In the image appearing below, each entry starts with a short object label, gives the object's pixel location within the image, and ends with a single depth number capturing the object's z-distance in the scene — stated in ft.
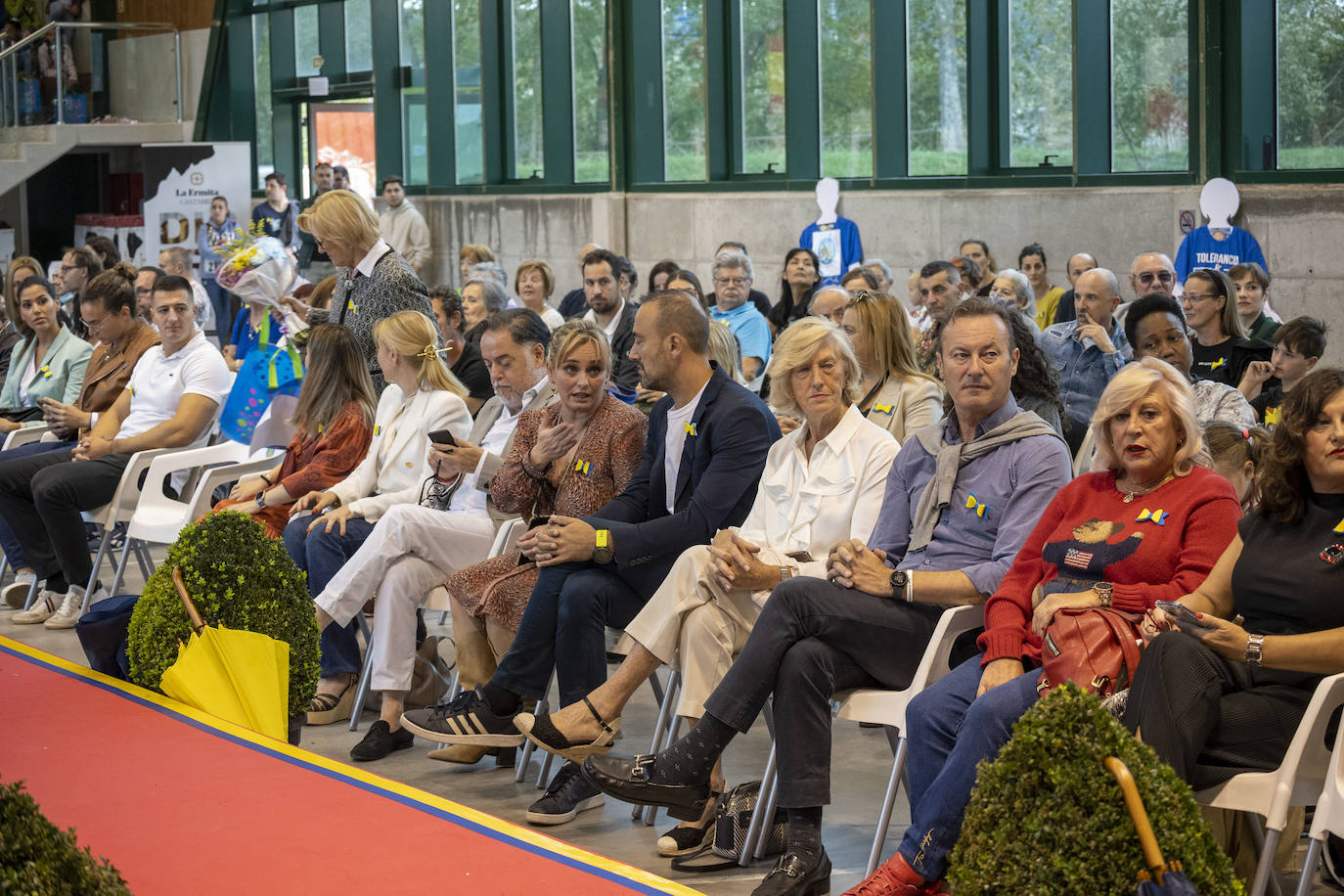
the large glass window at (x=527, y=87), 51.52
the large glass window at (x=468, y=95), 53.83
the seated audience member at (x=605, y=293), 26.32
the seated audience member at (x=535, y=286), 28.81
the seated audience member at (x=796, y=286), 31.53
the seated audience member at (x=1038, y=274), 31.68
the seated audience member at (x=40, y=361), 25.84
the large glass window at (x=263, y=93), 64.28
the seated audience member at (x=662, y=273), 28.71
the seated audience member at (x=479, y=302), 26.84
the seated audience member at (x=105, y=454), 22.66
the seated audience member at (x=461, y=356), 22.49
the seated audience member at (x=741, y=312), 27.22
